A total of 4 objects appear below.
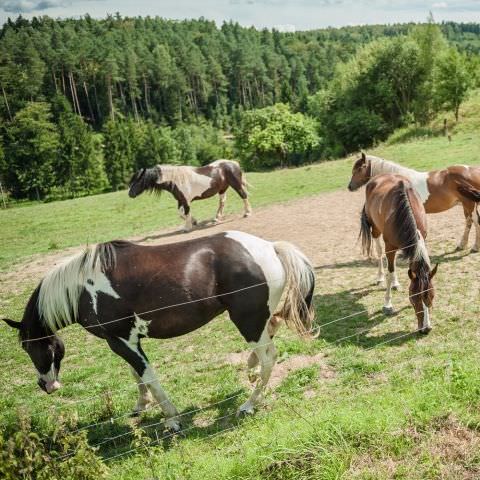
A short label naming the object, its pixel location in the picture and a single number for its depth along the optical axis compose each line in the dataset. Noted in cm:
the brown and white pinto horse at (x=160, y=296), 500
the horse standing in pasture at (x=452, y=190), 907
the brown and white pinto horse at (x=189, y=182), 1439
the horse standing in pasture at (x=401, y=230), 602
